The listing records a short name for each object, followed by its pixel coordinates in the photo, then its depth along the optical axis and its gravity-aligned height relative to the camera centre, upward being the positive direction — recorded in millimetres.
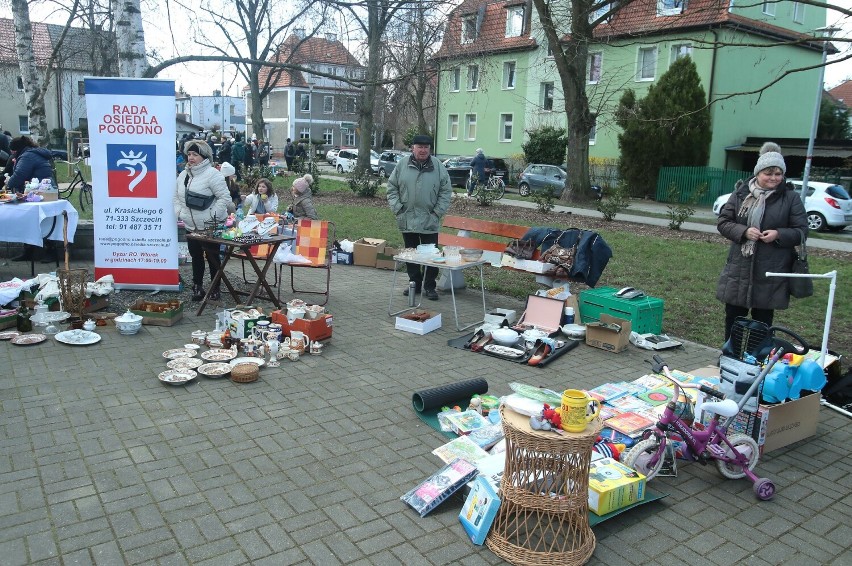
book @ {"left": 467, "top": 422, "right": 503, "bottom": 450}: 4148 -1642
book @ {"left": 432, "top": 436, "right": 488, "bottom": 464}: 3961 -1658
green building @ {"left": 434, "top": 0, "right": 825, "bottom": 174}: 26750 +4071
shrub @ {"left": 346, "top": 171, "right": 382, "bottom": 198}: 20562 -608
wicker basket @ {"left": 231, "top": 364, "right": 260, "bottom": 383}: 5242 -1635
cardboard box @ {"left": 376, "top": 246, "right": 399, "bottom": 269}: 10219 -1390
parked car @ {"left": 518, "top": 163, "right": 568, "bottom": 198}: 26375 -266
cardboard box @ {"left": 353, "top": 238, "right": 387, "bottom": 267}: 10312 -1314
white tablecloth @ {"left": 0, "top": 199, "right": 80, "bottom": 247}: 7555 -764
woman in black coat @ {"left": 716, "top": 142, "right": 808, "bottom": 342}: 5176 -411
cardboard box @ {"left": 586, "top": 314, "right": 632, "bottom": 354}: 6352 -1517
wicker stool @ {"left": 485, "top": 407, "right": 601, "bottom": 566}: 3020 -1450
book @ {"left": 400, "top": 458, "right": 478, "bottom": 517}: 3506 -1666
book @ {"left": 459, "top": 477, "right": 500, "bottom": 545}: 3248 -1649
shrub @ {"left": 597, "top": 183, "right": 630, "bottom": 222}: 16812 -785
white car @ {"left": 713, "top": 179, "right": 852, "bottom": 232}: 18406 -668
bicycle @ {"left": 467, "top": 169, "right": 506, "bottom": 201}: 20094 -570
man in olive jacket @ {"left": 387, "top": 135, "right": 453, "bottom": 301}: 7871 -305
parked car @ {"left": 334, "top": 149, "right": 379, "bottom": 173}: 39053 +241
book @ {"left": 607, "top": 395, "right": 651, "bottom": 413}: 4738 -1606
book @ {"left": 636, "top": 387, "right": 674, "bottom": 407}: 4867 -1596
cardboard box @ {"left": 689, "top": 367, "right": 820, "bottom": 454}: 4273 -1559
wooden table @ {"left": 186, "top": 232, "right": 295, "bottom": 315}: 6898 -1011
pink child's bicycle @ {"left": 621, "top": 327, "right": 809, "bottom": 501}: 3801 -1528
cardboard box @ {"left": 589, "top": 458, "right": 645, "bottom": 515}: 3439 -1599
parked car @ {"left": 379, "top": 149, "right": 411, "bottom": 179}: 35538 +342
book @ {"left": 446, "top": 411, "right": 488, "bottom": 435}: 4395 -1644
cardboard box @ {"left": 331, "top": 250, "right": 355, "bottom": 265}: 10531 -1441
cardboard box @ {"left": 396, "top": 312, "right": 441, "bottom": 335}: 6797 -1579
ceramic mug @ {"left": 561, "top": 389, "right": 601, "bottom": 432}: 3010 -1054
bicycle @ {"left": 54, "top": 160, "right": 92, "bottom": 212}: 15210 -862
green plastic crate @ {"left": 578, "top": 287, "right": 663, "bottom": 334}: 6780 -1354
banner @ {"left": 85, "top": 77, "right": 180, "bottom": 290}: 7469 -236
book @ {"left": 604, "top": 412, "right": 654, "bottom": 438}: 4289 -1594
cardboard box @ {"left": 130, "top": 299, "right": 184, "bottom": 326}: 6695 -1530
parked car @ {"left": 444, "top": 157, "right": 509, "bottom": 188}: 29156 -62
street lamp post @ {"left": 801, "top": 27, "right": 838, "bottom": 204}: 15617 +900
